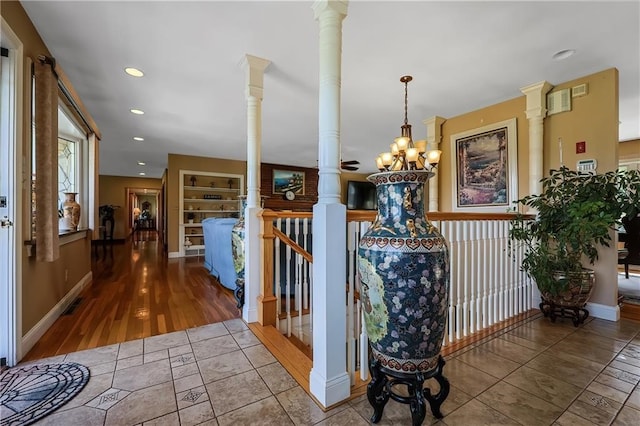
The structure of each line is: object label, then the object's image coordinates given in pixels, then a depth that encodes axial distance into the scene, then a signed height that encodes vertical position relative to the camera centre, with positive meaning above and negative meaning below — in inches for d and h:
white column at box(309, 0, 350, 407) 55.0 -4.7
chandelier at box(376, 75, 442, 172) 120.9 +27.7
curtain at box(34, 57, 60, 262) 77.8 +13.8
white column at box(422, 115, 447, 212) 164.8 +43.1
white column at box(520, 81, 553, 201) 121.1 +38.9
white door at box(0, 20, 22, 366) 67.8 +1.3
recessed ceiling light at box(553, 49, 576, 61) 96.5 +56.6
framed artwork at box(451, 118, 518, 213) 135.6 +23.5
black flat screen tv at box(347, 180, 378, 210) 351.9 +22.2
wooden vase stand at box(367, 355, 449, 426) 48.0 -33.1
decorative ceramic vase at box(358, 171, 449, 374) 47.5 -11.9
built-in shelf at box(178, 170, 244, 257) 259.4 +11.9
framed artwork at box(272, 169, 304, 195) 308.0 +35.8
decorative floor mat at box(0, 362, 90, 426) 52.5 -38.2
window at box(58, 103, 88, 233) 130.0 +26.3
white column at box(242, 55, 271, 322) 96.7 +7.4
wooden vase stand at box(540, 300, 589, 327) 99.3 -37.9
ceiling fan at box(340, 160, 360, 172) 202.0 +35.8
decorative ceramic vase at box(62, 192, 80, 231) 125.3 +0.4
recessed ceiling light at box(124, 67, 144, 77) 107.7 +56.4
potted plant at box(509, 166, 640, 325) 91.0 -6.0
